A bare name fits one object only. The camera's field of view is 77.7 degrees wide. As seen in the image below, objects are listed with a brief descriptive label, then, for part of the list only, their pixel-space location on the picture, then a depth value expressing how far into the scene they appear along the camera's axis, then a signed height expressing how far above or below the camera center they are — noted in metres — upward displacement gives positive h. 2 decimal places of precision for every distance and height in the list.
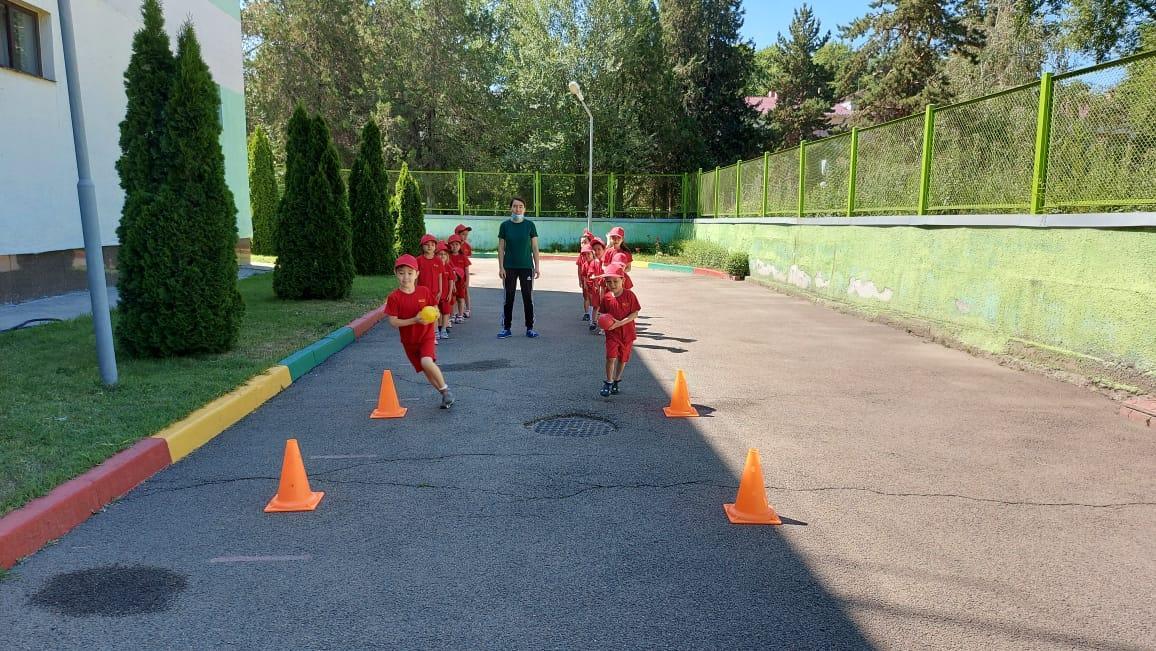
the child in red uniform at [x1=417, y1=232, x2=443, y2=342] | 8.95 -0.55
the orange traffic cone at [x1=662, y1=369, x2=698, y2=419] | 6.09 -1.49
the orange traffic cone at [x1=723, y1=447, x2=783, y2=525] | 3.88 -1.51
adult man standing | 9.73 -0.36
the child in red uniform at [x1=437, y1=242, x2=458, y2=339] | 9.65 -0.86
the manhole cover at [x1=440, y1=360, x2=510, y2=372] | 7.98 -1.58
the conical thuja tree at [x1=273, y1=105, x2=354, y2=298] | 12.12 +0.01
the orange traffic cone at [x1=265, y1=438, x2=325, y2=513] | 4.02 -1.48
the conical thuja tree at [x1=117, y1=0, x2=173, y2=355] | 6.95 +0.59
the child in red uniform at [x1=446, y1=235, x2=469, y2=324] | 10.70 -0.56
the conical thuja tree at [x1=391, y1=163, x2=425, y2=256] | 19.91 +0.17
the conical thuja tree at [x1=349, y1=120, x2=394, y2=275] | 17.39 +0.30
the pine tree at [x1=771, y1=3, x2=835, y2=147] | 45.00 +9.04
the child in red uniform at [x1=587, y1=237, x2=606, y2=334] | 9.72 -0.43
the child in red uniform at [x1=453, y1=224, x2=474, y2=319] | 11.09 -0.20
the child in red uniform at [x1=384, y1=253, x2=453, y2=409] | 6.05 -0.80
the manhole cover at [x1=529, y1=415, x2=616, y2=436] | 5.59 -1.60
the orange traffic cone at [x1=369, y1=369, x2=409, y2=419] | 6.01 -1.49
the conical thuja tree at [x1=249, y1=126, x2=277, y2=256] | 23.56 +1.26
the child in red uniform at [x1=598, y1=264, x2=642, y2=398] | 6.55 -0.90
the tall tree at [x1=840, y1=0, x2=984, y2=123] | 35.91 +8.62
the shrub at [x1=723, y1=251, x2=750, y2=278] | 19.34 -1.12
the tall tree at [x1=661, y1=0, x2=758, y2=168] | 38.28 +8.01
